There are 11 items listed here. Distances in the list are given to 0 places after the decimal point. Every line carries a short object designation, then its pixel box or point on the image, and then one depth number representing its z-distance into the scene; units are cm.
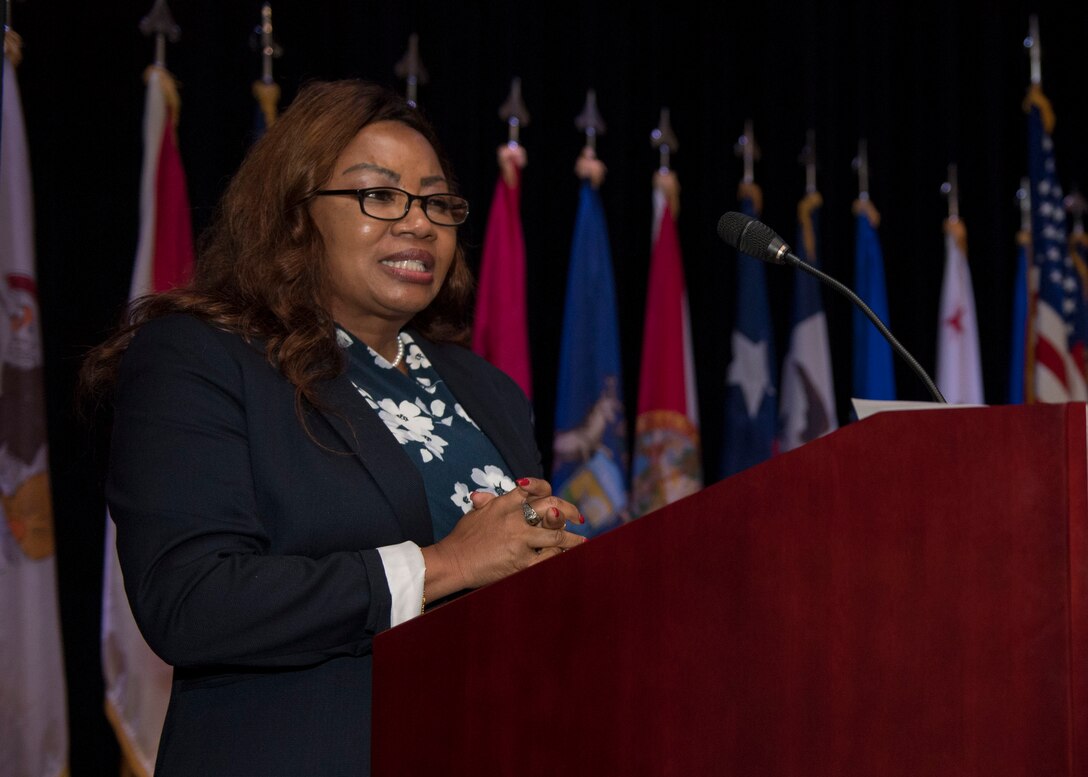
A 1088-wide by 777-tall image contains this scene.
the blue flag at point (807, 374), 423
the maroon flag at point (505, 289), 357
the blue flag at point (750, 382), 411
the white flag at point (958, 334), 455
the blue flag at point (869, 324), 435
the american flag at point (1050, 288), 436
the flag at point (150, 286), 273
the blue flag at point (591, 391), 366
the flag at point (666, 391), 385
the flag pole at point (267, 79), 315
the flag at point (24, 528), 259
